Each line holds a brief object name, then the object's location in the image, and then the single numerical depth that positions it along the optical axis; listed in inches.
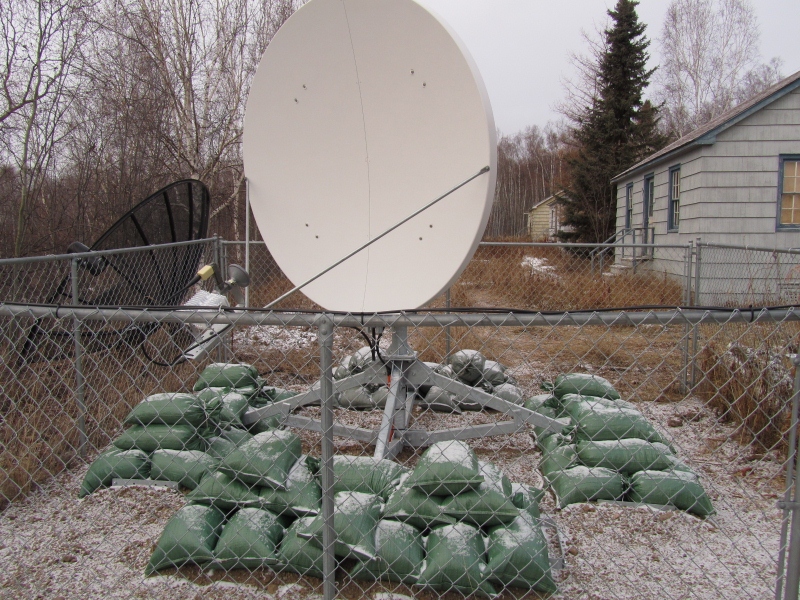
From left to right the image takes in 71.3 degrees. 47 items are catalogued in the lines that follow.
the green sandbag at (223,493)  110.5
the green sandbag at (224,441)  145.2
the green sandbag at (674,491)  119.8
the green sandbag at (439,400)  190.5
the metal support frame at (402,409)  142.8
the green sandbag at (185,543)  101.7
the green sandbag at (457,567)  93.5
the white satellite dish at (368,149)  122.9
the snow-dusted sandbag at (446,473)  102.0
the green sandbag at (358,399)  200.2
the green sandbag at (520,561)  94.7
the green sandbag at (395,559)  96.5
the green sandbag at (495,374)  205.1
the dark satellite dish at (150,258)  188.4
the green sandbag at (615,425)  139.6
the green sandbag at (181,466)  131.6
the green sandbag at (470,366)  190.2
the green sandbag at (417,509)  102.0
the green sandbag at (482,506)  101.1
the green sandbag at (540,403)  179.0
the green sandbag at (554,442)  147.7
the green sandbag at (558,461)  136.2
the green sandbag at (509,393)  190.9
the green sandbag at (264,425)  168.9
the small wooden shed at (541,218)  1414.9
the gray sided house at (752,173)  394.6
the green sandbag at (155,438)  135.9
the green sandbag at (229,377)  175.3
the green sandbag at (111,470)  132.8
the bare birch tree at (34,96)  308.0
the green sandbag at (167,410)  136.8
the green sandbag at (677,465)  128.2
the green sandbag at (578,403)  149.9
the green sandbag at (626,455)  126.6
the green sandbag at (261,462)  110.9
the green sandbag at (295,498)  109.3
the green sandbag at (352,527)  96.9
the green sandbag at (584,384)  171.5
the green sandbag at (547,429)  152.9
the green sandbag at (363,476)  112.6
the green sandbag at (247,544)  101.3
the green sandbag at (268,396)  185.6
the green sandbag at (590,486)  124.0
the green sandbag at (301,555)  99.7
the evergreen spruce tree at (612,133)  832.3
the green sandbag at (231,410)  157.1
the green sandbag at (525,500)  110.1
